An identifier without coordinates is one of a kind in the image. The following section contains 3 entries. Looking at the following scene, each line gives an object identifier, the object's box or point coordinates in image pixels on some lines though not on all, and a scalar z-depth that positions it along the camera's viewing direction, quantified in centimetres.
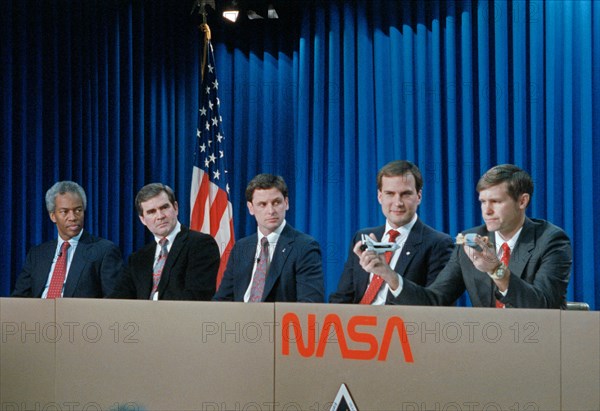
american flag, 586
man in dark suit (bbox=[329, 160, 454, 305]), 335
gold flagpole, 602
